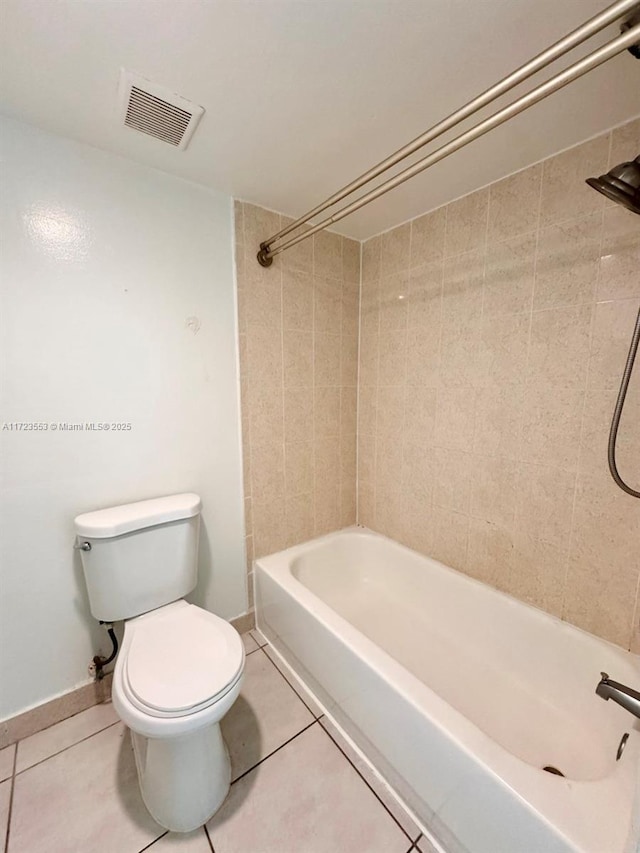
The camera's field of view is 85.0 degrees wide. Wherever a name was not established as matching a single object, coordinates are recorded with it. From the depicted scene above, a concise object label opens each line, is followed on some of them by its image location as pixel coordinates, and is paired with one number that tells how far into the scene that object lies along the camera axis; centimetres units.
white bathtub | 79
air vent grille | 95
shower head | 87
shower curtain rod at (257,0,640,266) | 54
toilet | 95
